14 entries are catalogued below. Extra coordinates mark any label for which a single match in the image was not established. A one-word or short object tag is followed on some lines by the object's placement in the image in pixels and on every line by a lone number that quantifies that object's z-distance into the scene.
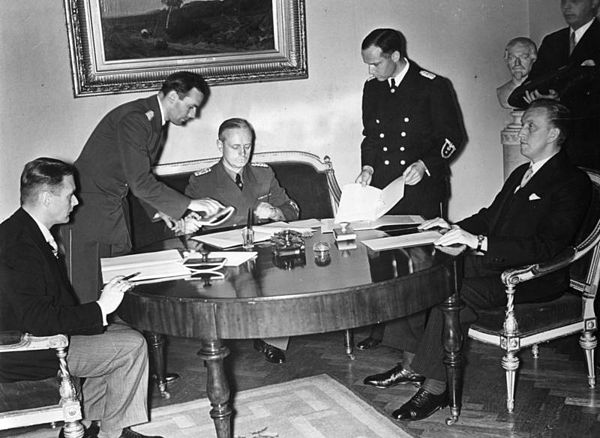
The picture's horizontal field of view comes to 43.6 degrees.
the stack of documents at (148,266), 3.18
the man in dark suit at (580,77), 4.87
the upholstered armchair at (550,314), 3.76
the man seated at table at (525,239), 3.75
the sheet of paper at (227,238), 3.77
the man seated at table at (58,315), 3.02
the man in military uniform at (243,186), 4.58
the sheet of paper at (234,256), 3.36
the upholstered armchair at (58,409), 2.99
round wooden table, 2.86
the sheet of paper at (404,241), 3.52
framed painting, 5.03
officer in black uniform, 4.73
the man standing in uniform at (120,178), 4.10
